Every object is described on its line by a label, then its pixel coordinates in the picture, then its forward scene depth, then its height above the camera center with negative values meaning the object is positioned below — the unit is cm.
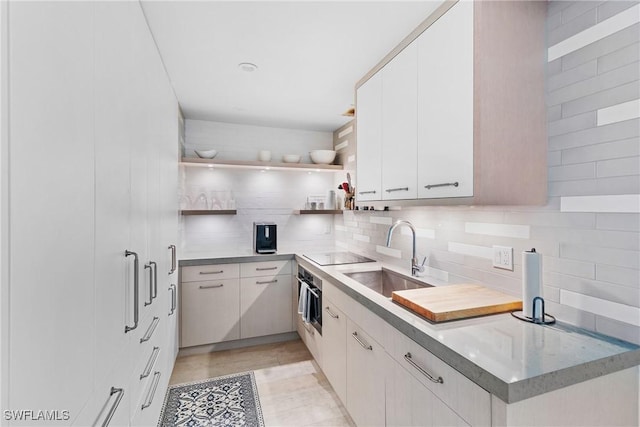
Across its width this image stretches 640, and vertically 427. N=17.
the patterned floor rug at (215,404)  200 -137
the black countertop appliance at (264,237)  318 -26
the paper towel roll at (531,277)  125 -27
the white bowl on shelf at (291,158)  353 +64
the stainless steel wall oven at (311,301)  249 -76
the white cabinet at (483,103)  129 +49
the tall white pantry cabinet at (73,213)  58 +0
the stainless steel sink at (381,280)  227 -53
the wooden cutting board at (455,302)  131 -42
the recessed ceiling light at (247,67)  210 +103
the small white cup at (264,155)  342 +65
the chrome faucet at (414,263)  211 -36
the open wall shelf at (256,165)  311 +52
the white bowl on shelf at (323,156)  358 +67
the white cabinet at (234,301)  284 -87
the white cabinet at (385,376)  104 -74
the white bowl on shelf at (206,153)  317 +62
